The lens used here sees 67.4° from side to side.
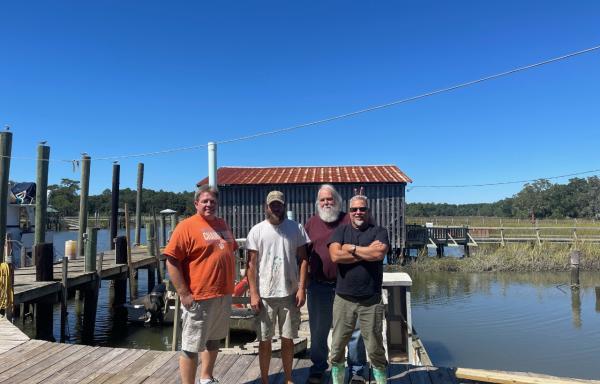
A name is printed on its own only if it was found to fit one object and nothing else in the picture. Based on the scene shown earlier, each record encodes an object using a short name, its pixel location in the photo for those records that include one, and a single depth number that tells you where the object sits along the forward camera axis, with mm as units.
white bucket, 15727
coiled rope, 7297
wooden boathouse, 21406
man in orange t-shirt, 3482
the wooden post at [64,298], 10062
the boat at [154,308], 11977
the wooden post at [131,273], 14344
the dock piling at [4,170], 10562
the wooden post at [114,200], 20344
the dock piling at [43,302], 10078
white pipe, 6094
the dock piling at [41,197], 13125
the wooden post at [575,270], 17483
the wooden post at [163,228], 20212
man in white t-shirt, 3727
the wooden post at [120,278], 14398
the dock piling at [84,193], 16656
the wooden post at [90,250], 11711
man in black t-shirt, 3561
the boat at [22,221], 16844
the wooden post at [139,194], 22194
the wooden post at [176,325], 6742
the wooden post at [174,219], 20531
